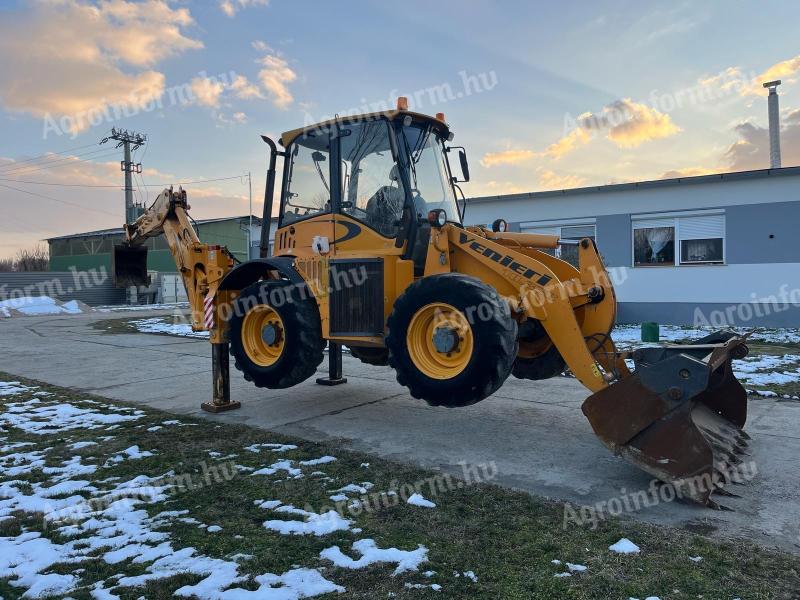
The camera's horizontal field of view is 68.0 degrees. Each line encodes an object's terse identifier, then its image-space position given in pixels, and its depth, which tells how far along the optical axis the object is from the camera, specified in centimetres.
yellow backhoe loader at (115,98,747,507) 412
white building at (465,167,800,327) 1378
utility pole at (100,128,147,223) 4125
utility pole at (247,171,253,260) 2258
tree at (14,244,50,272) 5334
